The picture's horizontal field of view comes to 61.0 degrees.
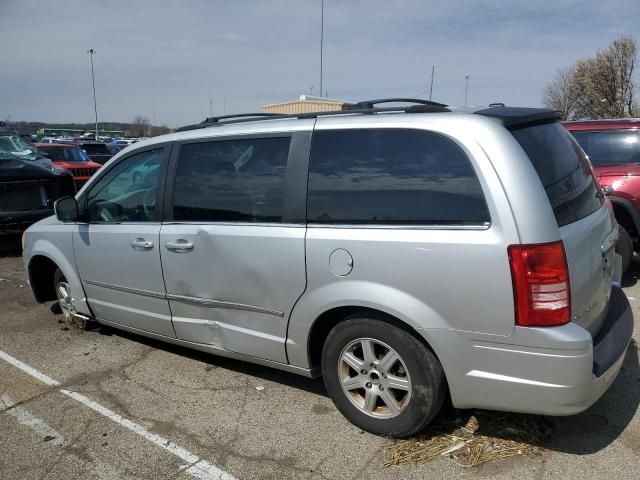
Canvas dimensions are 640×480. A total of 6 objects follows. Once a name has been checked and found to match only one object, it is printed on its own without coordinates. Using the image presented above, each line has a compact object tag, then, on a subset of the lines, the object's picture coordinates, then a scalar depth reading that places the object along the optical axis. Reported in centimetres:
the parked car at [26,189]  811
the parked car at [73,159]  1417
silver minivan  250
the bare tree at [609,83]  4227
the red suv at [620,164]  585
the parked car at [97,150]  2003
